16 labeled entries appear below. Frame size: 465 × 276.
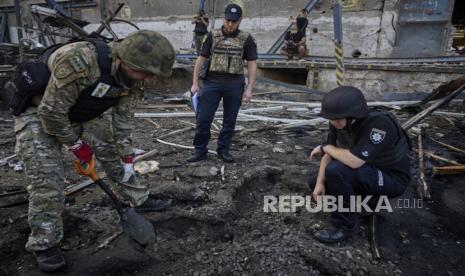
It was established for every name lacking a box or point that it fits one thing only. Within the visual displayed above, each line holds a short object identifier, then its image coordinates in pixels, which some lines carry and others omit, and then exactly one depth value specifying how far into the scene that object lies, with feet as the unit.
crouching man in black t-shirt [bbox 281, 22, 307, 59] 36.99
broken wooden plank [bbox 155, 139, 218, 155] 15.87
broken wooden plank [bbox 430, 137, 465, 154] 15.23
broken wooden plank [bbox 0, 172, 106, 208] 10.21
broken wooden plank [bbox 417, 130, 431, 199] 11.38
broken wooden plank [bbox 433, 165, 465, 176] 12.72
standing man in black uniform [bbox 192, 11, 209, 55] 39.86
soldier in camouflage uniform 6.73
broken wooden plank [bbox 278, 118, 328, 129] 19.11
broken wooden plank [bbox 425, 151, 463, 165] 13.67
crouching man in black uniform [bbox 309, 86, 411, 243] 8.05
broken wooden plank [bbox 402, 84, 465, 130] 14.99
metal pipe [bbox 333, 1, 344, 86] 15.02
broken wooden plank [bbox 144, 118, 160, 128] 20.20
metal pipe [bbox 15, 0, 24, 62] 48.90
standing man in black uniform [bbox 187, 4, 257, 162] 12.57
